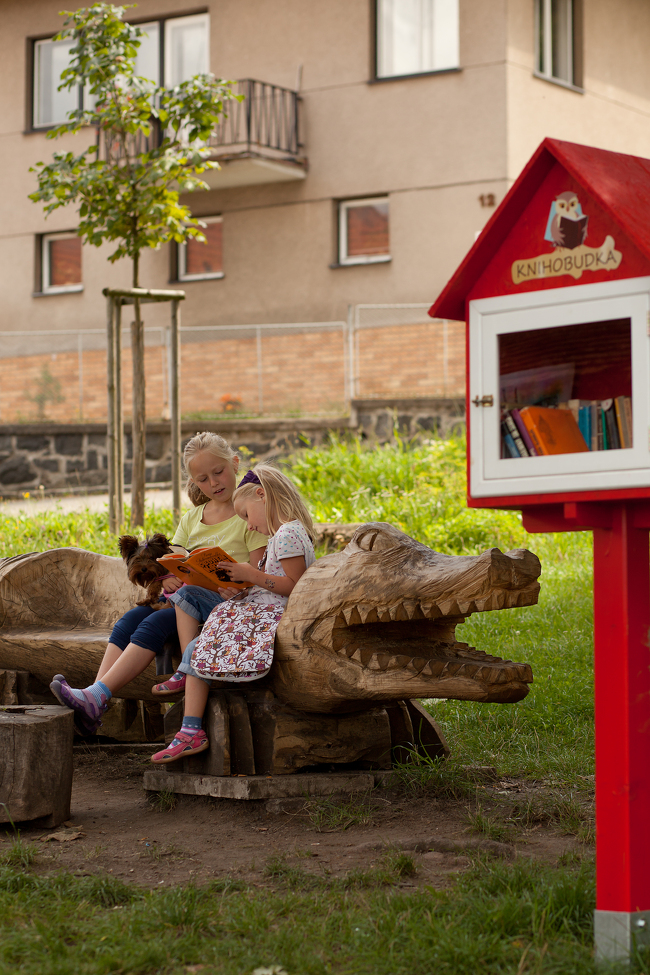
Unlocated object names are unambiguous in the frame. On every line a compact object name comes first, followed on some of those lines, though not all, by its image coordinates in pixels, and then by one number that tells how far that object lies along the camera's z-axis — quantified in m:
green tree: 8.58
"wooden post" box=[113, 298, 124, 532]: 8.70
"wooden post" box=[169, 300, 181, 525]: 8.79
